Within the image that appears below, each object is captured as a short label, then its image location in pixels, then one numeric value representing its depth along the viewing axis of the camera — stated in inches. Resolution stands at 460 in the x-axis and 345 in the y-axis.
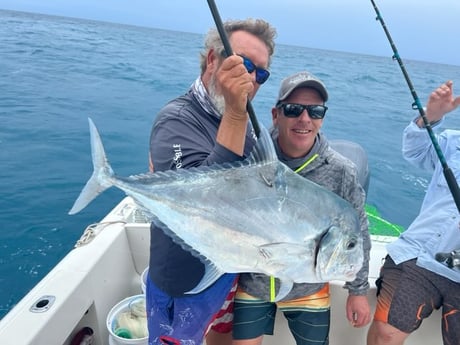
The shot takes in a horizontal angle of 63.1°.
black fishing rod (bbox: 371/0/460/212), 79.6
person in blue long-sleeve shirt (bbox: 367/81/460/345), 80.8
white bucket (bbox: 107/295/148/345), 87.5
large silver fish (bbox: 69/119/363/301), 47.5
